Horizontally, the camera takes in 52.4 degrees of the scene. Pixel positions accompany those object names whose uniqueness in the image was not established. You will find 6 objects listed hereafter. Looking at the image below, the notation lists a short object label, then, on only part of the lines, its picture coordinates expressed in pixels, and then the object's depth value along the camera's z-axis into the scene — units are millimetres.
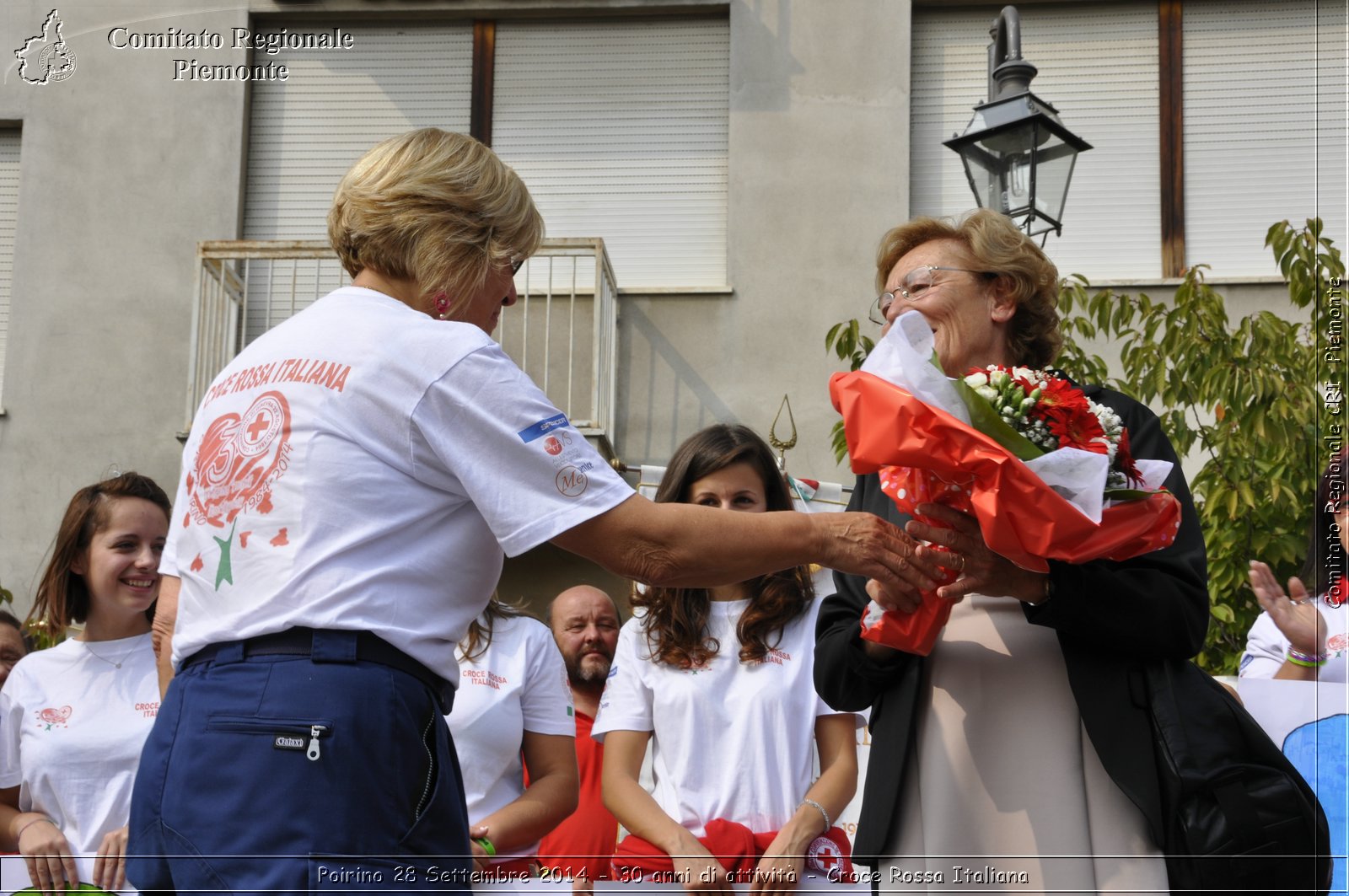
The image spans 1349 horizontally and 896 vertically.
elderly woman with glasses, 2691
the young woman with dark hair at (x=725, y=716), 4086
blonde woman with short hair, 2217
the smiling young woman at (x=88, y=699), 4344
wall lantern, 6113
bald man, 4824
